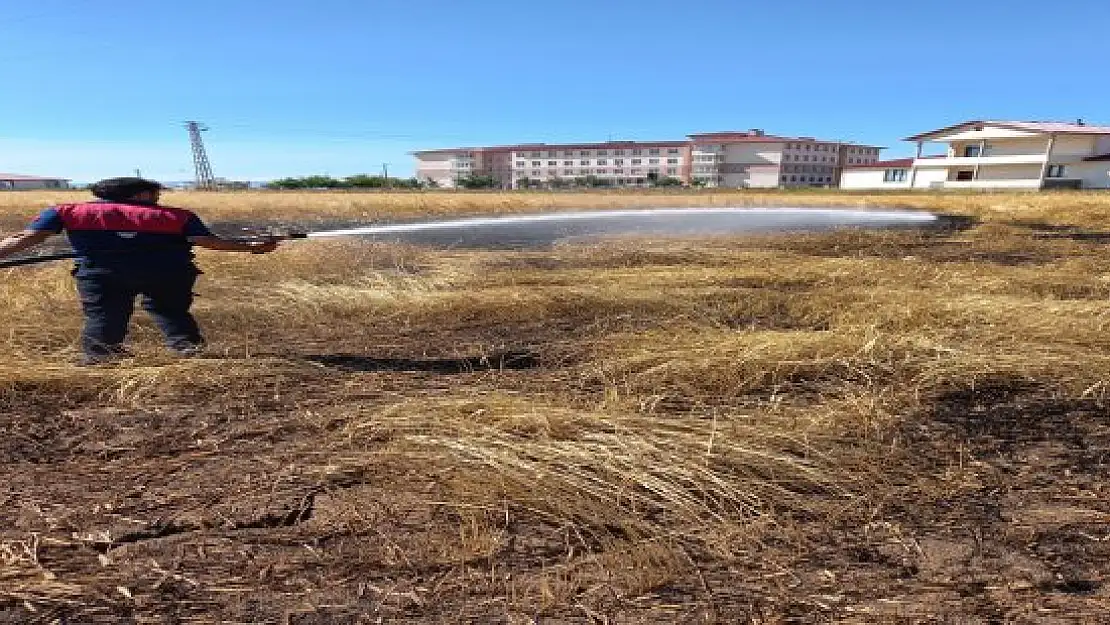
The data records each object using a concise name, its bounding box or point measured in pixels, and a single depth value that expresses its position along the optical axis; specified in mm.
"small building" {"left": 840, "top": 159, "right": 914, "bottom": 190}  68812
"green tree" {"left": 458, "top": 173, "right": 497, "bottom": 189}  93812
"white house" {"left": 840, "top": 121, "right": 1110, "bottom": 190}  56875
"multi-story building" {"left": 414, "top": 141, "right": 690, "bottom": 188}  124062
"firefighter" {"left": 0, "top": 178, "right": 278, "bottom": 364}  4297
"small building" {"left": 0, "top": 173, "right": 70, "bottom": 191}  126500
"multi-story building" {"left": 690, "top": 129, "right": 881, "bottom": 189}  106875
